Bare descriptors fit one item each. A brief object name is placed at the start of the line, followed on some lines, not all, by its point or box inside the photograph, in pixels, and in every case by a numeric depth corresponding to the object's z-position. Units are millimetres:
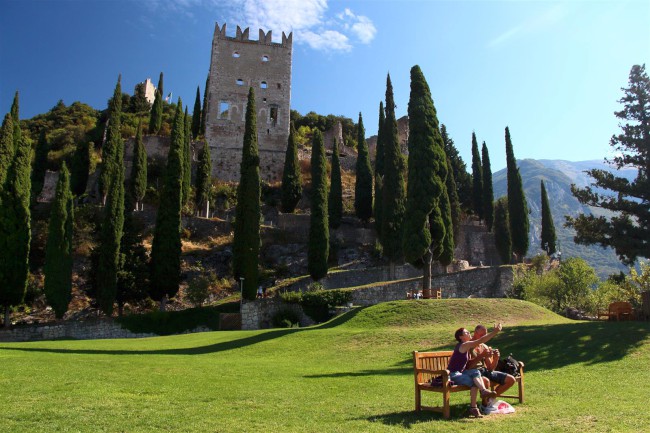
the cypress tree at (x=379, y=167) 42075
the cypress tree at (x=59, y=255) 30891
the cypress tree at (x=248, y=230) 33031
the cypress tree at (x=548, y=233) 50594
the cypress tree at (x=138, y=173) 46000
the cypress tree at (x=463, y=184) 56312
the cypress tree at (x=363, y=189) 47125
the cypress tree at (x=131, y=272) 32844
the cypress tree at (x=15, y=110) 41469
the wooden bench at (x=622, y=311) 19859
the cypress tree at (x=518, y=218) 45344
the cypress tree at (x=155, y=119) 59250
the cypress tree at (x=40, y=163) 53275
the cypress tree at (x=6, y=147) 33969
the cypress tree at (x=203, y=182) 47250
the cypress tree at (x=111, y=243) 31406
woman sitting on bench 7648
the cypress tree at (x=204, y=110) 64025
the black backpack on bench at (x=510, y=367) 8499
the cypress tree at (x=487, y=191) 49822
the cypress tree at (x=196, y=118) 65606
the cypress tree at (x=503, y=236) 44594
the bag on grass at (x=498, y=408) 7668
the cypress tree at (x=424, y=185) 27391
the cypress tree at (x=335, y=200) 44250
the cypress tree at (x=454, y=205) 41331
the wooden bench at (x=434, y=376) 7552
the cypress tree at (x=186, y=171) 43312
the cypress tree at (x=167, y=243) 32719
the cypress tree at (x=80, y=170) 50125
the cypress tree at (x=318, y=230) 35625
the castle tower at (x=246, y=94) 58406
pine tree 20609
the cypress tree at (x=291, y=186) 48219
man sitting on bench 8125
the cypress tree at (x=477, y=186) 52188
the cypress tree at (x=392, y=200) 36719
